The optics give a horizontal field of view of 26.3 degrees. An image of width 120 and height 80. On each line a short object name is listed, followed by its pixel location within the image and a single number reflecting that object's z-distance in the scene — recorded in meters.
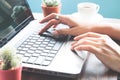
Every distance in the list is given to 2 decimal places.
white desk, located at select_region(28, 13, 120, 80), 0.66
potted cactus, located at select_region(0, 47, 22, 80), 0.55
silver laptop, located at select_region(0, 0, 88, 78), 0.67
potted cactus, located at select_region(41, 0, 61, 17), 1.10
